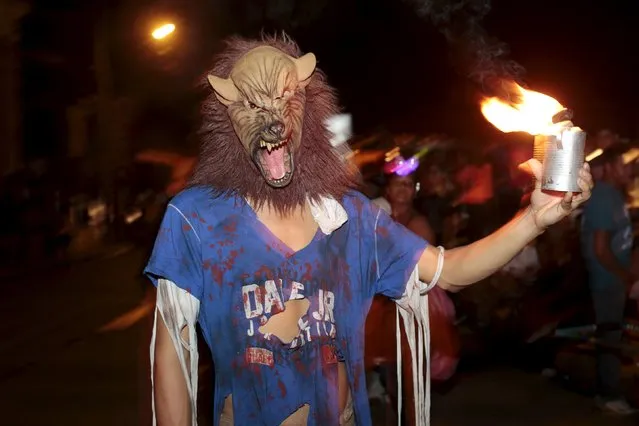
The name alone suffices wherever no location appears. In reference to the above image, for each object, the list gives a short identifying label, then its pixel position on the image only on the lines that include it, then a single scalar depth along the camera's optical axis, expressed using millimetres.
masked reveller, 2471
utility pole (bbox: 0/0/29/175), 19484
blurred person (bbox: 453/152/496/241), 7802
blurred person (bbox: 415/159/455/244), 7703
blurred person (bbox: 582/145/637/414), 5840
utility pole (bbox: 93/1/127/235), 23359
